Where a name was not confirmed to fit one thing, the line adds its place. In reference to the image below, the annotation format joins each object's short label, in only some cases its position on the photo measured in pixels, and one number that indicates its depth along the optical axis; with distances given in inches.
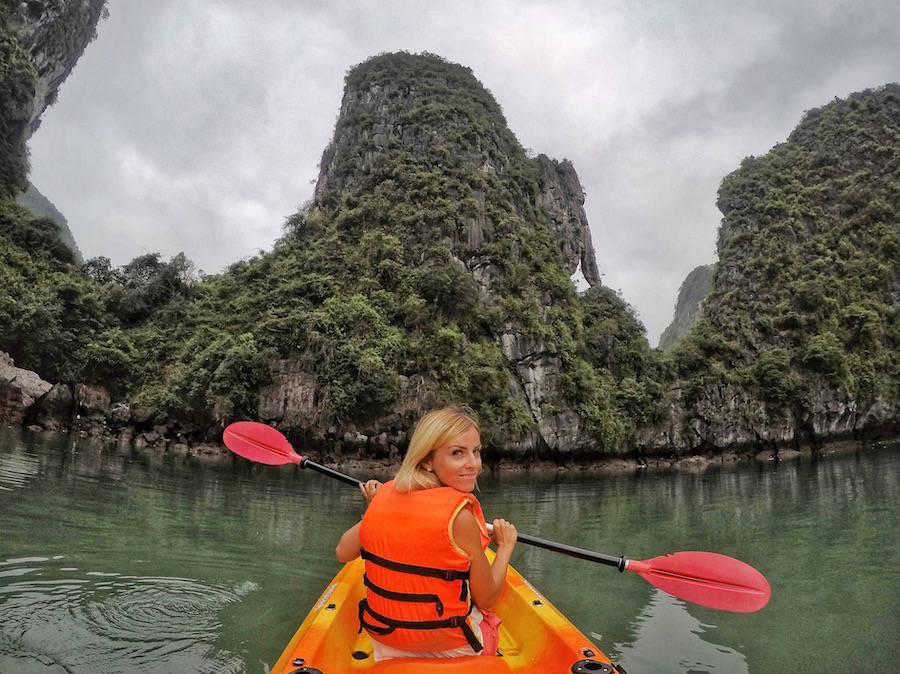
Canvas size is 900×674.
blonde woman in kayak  60.9
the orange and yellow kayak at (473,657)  64.8
